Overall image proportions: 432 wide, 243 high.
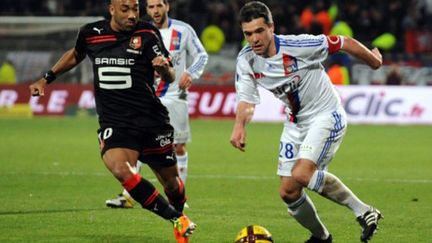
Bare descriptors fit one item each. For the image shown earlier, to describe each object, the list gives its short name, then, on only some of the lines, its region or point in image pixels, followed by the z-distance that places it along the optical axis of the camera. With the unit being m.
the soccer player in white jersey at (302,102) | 17.37
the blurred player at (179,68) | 24.19
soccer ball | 16.12
